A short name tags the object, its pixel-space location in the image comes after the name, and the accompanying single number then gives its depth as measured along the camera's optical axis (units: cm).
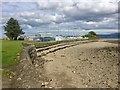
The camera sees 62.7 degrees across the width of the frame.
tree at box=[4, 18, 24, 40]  3437
